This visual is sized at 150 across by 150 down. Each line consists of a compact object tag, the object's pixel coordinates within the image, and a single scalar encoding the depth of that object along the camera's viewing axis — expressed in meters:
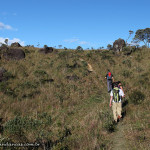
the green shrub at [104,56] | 23.73
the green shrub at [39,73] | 14.18
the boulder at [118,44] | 37.25
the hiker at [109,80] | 11.23
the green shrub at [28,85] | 11.04
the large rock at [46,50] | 24.24
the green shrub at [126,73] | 16.23
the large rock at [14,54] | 17.85
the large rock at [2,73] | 12.23
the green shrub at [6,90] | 9.62
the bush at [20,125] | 5.05
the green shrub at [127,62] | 21.09
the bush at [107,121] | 5.66
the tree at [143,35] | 47.09
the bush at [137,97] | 8.15
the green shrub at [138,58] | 24.56
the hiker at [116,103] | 6.63
